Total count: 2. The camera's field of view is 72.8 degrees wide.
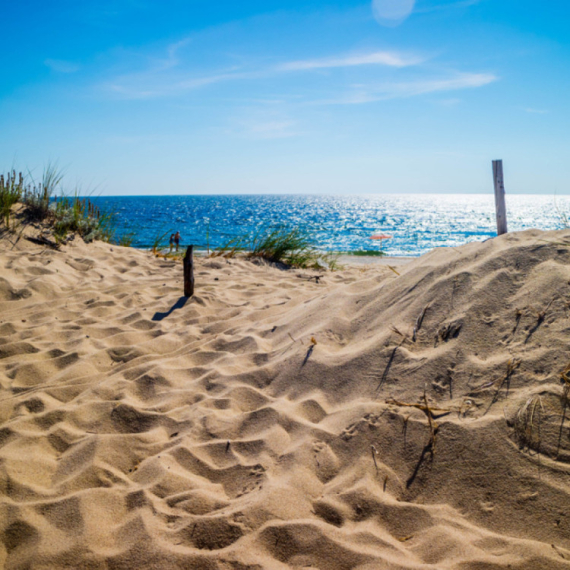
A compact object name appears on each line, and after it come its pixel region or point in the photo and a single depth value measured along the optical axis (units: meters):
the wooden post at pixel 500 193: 4.23
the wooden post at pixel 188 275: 4.38
